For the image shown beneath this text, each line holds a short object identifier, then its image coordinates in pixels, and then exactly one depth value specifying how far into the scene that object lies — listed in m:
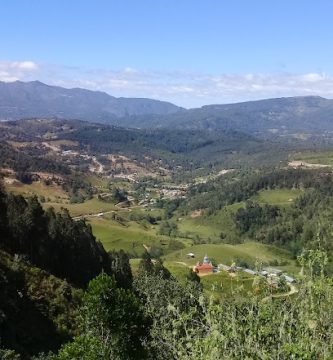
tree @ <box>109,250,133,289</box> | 81.24
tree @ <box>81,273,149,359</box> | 33.75
